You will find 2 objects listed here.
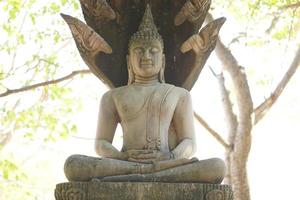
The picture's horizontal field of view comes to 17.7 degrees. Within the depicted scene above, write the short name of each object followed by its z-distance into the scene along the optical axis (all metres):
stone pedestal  7.39
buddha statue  7.69
